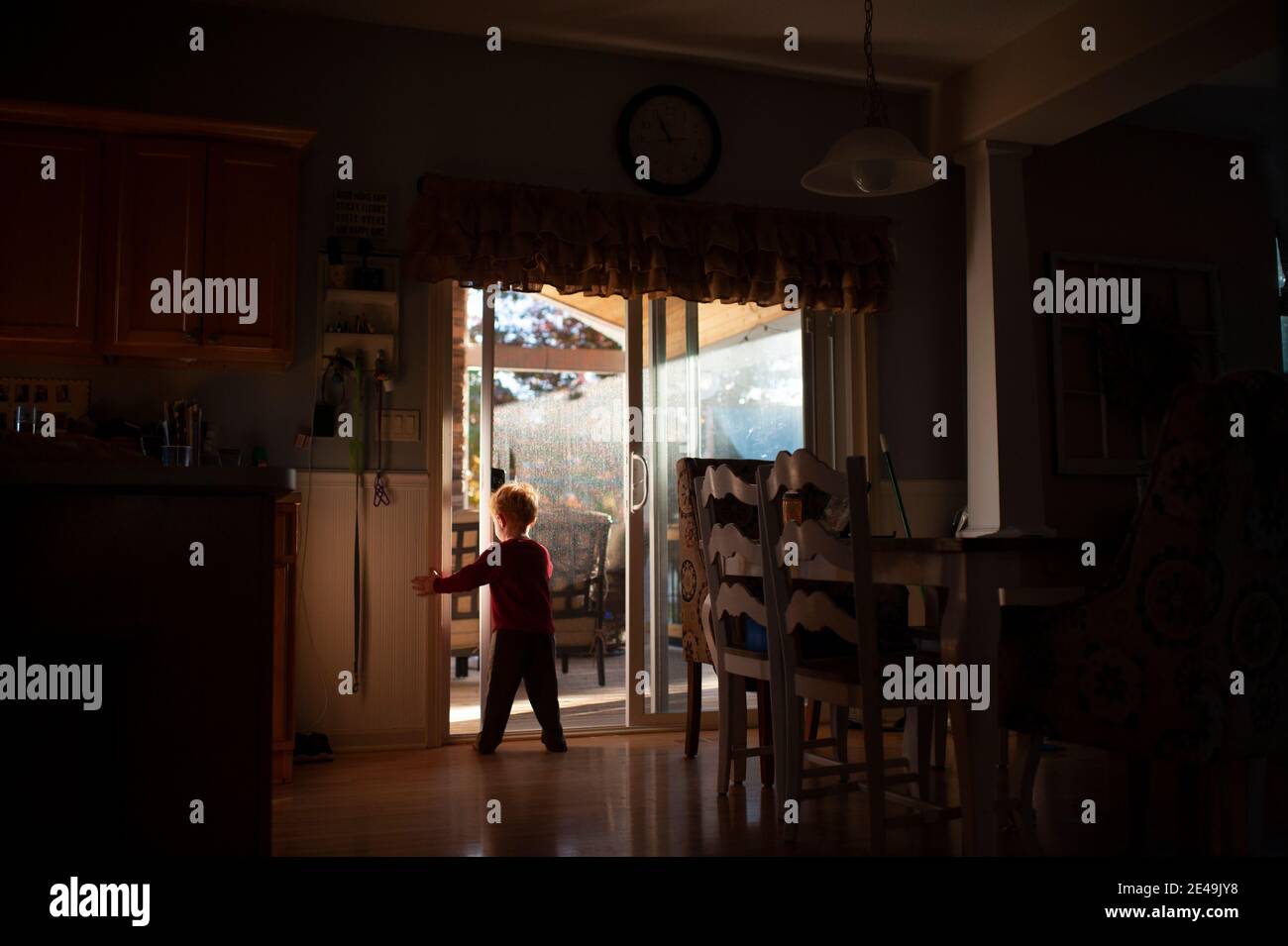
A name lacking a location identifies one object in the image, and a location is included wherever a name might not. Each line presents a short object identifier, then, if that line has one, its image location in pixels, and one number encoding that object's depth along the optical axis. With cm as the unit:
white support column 441
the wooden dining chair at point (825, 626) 225
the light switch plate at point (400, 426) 397
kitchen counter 131
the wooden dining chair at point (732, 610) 271
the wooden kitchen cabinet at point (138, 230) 339
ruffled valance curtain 395
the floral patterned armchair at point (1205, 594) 171
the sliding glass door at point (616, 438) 426
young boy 378
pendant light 284
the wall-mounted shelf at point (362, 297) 388
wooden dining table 205
